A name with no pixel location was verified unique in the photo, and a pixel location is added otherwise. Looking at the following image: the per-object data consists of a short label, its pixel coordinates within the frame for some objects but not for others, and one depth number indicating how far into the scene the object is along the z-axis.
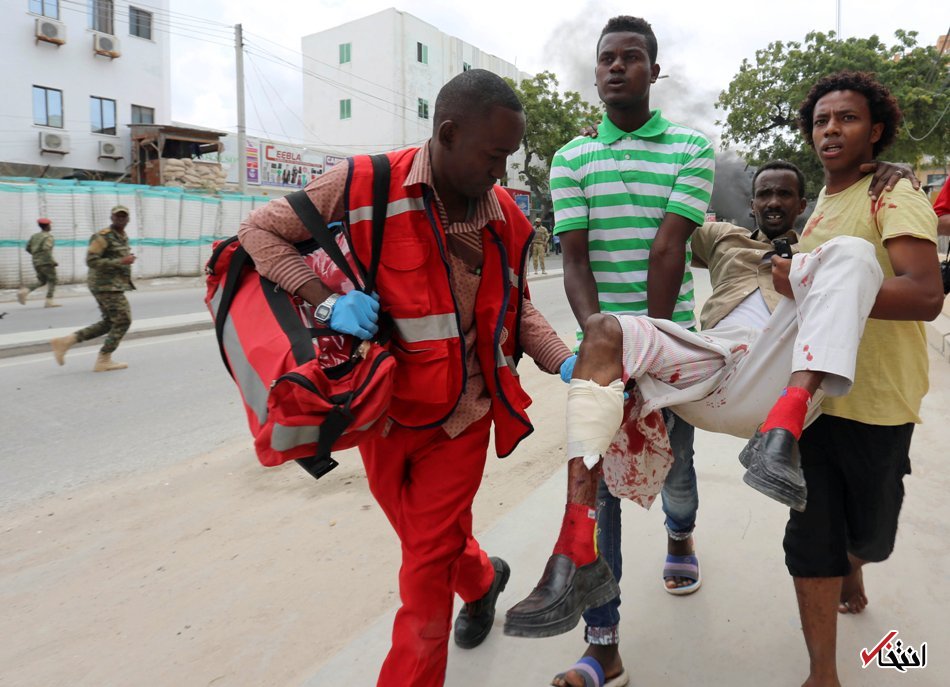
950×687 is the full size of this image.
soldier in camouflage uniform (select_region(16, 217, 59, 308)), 11.64
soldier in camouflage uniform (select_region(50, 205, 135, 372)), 7.50
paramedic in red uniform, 1.79
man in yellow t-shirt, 1.96
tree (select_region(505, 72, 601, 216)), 32.53
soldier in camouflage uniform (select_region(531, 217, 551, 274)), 20.51
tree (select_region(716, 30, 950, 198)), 19.41
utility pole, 18.91
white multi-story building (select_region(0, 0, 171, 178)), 20.19
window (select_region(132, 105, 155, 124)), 23.33
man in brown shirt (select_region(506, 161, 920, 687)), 1.60
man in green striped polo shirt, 2.21
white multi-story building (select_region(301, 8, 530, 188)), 33.12
